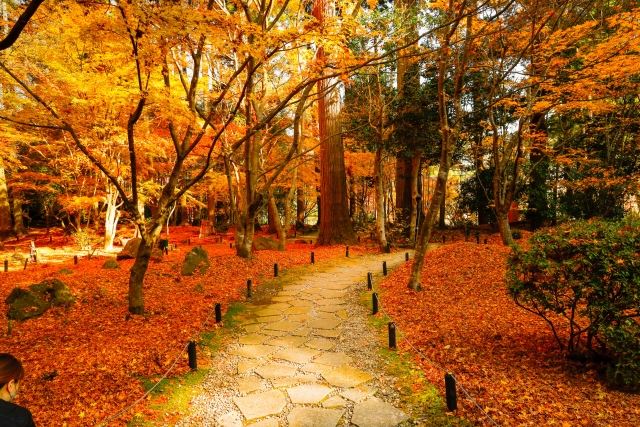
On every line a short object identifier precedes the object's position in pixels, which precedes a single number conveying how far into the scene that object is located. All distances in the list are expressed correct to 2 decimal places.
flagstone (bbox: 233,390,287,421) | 4.39
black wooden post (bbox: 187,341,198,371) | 5.49
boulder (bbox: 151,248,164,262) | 14.08
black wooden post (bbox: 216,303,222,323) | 7.38
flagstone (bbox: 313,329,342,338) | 6.80
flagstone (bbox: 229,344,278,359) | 6.02
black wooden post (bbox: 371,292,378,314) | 7.75
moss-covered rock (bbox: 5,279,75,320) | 7.85
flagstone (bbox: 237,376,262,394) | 4.95
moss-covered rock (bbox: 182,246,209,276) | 11.21
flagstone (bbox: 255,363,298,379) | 5.30
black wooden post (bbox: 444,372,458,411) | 4.15
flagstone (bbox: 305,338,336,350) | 6.26
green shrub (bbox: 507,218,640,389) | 4.39
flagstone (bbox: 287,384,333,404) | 4.62
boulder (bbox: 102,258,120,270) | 12.66
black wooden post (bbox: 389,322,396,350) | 6.07
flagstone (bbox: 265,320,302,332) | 7.15
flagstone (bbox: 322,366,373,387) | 5.03
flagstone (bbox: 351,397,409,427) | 4.11
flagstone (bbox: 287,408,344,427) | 4.13
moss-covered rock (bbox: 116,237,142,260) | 15.58
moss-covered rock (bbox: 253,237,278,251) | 16.70
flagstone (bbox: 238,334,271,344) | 6.58
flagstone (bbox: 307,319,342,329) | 7.26
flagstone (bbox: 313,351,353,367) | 5.66
